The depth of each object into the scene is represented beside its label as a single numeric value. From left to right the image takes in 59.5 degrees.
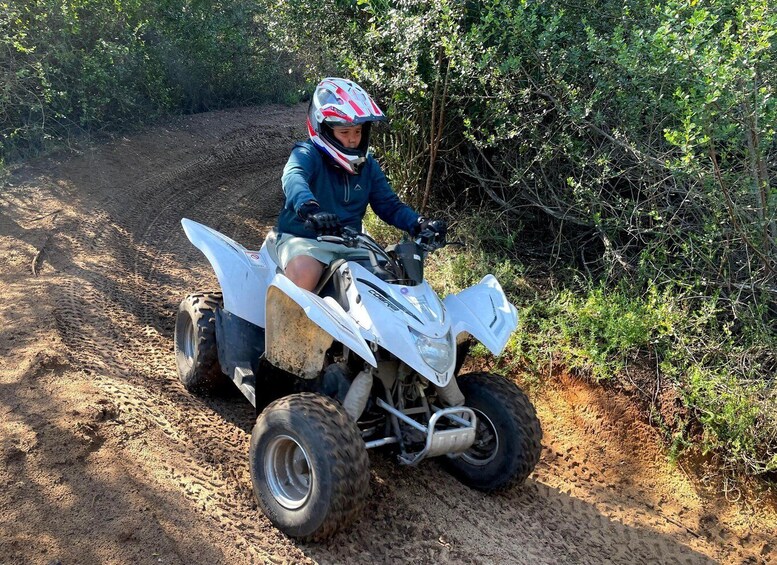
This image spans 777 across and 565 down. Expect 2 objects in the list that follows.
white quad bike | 3.28
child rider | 4.02
